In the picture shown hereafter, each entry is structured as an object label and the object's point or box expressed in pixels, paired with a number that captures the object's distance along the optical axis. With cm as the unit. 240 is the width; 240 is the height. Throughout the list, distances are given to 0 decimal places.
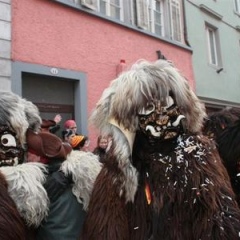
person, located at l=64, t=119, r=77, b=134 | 569
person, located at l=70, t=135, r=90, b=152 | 433
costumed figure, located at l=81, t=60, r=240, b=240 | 162
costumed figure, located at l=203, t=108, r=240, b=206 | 207
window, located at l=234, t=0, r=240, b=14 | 1401
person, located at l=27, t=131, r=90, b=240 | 196
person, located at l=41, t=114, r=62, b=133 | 245
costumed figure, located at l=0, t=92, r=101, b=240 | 184
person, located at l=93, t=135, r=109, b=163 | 412
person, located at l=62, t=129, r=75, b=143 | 519
